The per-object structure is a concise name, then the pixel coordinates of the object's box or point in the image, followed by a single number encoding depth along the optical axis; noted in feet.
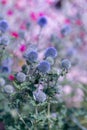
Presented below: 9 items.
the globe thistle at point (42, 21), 9.80
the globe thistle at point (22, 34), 10.08
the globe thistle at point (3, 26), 8.48
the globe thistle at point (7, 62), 9.46
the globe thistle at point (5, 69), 8.70
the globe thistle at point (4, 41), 7.86
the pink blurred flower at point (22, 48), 10.08
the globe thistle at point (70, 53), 11.25
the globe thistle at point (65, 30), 10.74
